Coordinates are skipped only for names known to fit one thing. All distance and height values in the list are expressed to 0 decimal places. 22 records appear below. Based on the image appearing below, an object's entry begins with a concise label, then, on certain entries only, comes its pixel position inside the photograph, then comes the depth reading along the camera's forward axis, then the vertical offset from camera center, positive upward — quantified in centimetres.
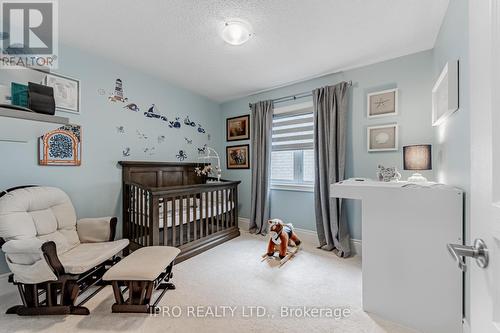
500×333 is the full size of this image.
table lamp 187 +6
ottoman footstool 158 -82
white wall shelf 135 +30
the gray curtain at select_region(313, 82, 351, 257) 278 +7
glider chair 154 -68
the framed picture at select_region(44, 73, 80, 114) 221 +81
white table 139 -62
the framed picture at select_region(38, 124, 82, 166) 216 +21
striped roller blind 329 +57
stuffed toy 259 -87
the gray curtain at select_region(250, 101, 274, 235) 351 +4
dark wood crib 244 -56
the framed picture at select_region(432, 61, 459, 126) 146 +55
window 331 +26
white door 49 +3
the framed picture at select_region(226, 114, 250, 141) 390 +71
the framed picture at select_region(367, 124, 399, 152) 253 +34
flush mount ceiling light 192 +124
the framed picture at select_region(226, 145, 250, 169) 390 +18
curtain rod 322 +108
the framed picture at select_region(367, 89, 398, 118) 253 +76
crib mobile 362 -1
